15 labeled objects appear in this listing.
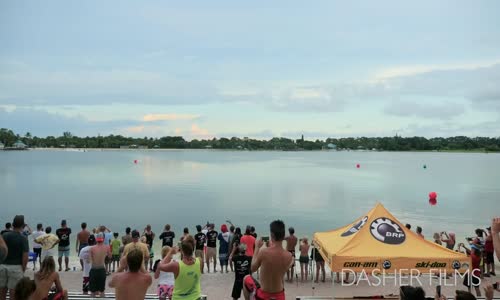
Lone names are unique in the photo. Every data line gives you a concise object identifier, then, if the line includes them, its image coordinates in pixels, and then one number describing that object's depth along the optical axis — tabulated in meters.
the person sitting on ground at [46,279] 4.85
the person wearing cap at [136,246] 7.80
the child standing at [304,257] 10.55
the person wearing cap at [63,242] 11.48
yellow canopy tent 7.32
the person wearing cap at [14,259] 5.80
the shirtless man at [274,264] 4.33
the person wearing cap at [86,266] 8.39
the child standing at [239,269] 7.75
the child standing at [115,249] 11.15
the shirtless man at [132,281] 3.97
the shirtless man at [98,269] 7.52
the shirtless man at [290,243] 10.72
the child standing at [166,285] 7.00
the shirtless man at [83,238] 11.43
